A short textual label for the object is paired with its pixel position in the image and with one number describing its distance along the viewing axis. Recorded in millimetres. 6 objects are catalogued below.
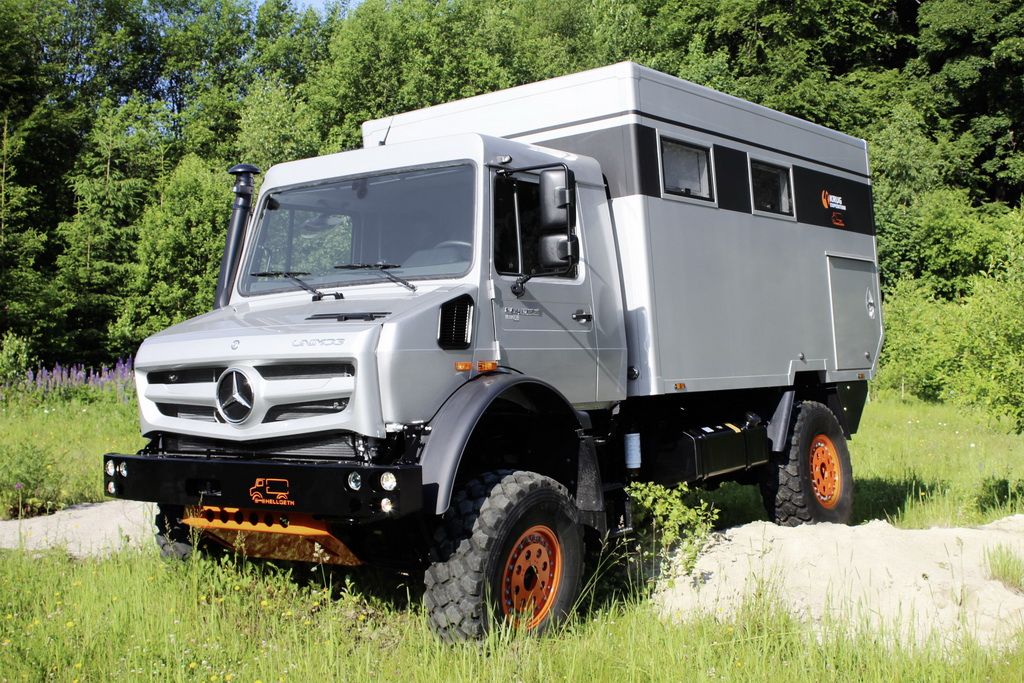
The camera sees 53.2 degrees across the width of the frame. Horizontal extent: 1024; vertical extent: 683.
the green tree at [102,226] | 20906
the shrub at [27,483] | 8695
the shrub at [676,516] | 6328
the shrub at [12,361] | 13898
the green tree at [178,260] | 19609
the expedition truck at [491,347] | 4992
